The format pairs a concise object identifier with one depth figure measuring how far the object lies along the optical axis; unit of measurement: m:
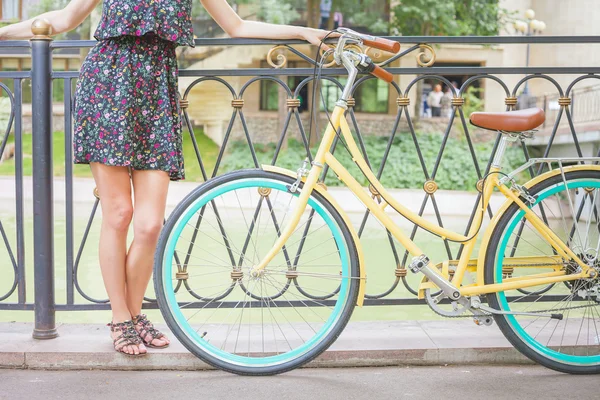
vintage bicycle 2.72
